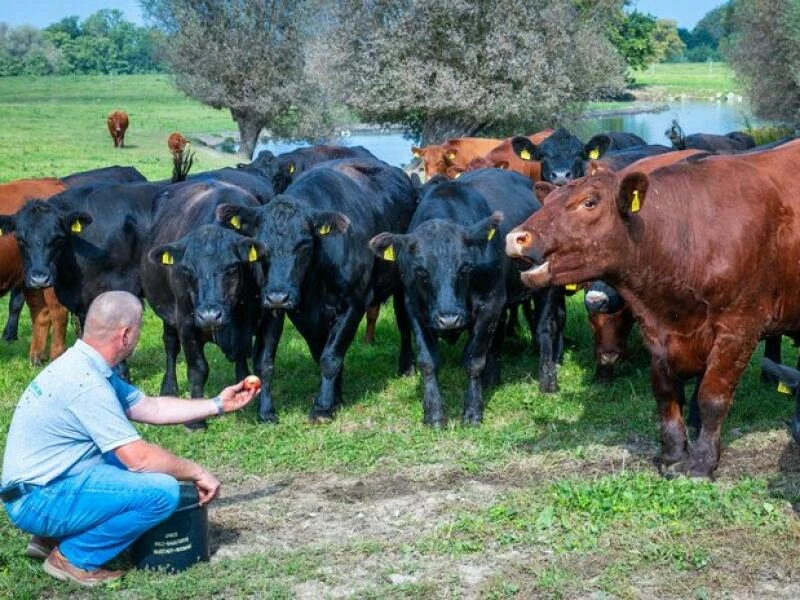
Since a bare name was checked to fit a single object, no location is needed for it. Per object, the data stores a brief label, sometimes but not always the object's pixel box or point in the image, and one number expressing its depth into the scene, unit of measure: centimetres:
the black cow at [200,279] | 866
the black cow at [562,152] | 1472
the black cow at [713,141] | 1617
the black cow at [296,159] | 1494
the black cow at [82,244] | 1062
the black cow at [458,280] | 858
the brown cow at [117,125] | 4241
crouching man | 553
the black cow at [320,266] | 887
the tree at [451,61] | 3262
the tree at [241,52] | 3894
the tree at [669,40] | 14225
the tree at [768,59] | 3625
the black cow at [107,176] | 1371
